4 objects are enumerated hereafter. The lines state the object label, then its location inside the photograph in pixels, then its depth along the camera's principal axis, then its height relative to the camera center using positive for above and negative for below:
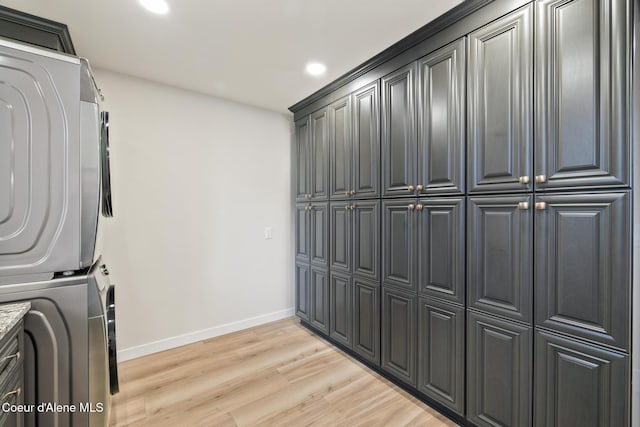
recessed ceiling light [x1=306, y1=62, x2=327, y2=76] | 2.30 +1.16
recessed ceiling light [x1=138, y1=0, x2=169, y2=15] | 1.61 +1.17
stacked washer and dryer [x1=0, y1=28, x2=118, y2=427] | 1.20 -0.03
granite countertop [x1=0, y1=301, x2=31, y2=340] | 0.99 -0.38
